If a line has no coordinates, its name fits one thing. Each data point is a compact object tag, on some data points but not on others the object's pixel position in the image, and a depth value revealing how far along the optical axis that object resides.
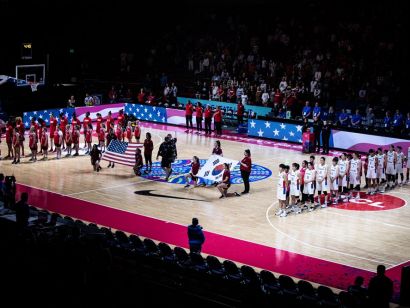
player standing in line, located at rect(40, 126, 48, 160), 27.91
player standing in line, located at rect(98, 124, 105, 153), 28.98
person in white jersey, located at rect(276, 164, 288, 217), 20.67
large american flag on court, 26.03
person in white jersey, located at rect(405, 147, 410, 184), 25.72
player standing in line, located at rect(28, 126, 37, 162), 27.22
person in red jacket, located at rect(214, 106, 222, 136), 34.75
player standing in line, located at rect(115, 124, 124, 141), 28.73
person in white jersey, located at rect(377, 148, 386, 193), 24.19
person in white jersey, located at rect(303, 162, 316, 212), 21.45
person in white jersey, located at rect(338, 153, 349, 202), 22.91
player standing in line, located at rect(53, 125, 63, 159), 28.09
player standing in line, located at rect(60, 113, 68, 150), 29.20
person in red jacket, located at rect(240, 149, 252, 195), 23.27
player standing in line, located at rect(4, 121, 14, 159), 27.28
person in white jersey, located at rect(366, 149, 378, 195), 24.06
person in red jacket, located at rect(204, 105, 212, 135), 35.18
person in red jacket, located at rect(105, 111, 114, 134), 29.64
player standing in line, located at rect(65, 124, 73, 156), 28.67
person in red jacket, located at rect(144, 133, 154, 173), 25.62
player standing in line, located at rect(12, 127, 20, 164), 27.00
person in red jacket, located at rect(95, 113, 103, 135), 29.60
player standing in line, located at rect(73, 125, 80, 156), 28.80
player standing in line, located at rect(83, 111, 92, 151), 29.27
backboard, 43.81
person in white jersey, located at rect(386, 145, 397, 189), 24.53
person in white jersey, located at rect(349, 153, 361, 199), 23.33
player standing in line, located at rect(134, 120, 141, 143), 29.34
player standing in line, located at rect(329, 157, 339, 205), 22.44
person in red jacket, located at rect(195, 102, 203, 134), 35.71
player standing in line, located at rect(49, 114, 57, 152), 29.06
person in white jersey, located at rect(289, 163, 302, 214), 21.17
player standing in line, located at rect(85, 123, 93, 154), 28.89
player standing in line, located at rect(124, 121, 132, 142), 29.01
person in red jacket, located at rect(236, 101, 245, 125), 36.19
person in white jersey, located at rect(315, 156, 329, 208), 21.97
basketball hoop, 43.81
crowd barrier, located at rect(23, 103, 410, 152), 31.25
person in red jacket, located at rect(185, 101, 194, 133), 36.21
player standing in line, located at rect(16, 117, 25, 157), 27.20
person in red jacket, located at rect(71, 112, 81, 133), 28.84
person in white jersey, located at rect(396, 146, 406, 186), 24.62
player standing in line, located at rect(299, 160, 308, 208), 21.50
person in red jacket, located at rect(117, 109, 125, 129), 30.56
